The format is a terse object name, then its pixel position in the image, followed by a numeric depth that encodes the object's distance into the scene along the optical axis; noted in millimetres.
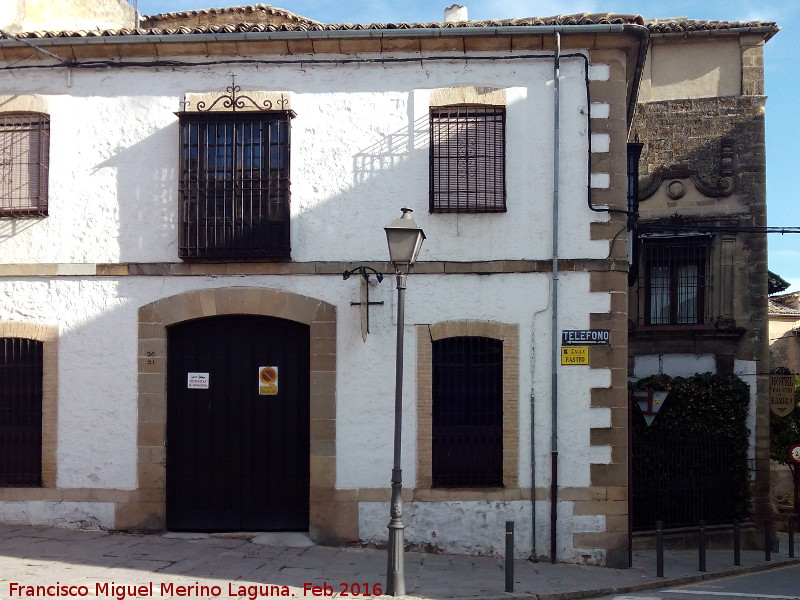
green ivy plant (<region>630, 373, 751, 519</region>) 16062
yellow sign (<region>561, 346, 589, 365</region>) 11344
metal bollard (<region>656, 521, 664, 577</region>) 11234
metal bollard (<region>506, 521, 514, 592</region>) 9562
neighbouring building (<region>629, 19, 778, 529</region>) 17172
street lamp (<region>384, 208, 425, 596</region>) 9156
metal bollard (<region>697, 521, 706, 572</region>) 12164
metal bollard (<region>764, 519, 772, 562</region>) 13751
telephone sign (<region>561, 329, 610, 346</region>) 11352
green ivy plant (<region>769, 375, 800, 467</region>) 18844
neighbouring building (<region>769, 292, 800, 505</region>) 27516
